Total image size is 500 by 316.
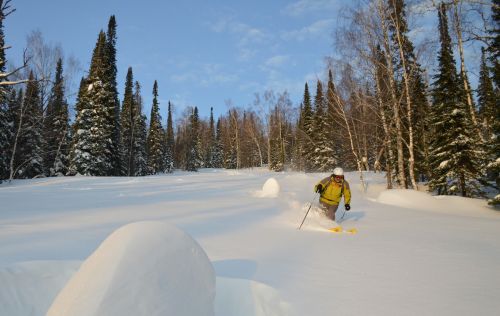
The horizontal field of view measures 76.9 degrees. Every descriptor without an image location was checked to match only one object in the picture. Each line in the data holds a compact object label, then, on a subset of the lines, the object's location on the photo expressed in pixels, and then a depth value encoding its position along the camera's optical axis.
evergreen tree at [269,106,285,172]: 48.91
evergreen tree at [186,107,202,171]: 60.66
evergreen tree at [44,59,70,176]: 32.81
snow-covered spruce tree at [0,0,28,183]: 25.31
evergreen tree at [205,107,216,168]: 71.62
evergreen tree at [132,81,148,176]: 43.88
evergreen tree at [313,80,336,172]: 39.28
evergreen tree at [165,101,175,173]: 58.53
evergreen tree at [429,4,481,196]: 15.53
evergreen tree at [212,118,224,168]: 71.81
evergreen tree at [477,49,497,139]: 12.66
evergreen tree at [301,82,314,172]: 42.27
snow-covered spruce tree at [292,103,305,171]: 47.72
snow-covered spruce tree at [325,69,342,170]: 38.81
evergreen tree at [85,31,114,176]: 27.92
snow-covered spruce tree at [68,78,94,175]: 27.05
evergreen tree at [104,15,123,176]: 30.22
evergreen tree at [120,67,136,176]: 42.34
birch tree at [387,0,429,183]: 14.64
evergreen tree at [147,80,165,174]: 49.55
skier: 8.90
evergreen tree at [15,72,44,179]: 28.39
